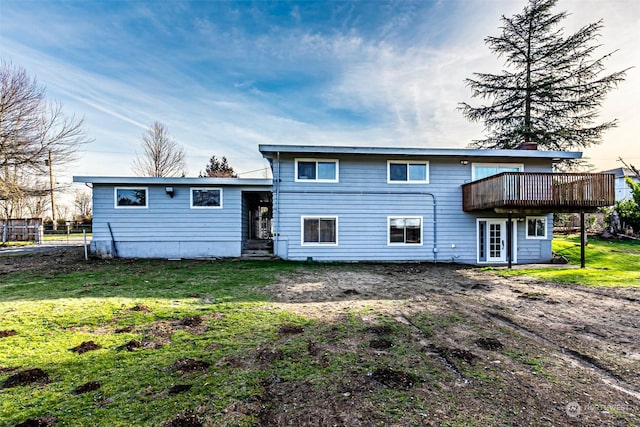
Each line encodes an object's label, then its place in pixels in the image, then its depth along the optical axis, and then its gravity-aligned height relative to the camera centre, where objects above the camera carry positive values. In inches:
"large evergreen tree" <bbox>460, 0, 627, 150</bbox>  714.8 +319.6
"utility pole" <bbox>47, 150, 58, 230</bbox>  704.5 +100.4
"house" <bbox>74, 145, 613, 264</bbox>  494.0 +5.8
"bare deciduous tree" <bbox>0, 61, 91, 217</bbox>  649.0 +190.5
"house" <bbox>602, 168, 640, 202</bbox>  1346.0 +114.3
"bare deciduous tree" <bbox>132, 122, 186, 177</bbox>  1016.2 +216.8
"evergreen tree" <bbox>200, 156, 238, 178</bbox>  1414.6 +235.0
